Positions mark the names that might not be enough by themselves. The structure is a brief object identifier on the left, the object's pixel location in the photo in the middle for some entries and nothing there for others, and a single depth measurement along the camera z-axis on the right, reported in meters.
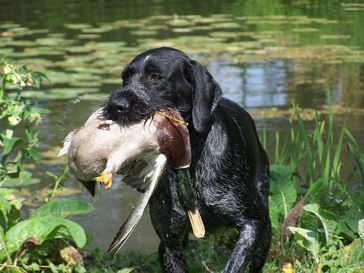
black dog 3.79
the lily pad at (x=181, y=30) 12.59
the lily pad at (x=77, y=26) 13.45
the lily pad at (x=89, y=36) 12.36
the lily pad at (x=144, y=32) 12.34
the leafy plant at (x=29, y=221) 4.11
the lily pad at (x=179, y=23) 13.29
